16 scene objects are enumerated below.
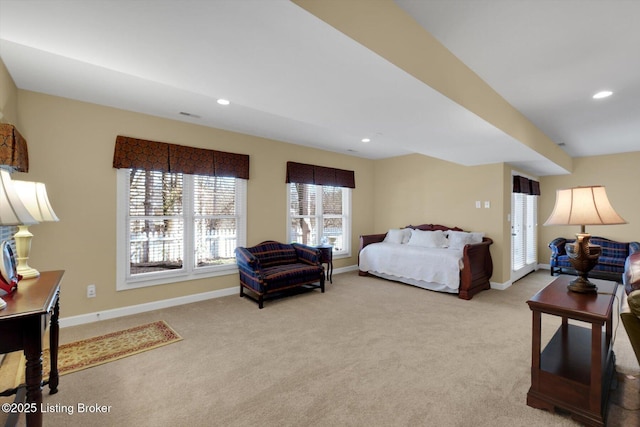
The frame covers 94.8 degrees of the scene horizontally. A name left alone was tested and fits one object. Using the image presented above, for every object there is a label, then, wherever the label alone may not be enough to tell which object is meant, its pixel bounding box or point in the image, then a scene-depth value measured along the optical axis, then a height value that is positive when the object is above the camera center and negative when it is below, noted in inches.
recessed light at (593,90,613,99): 116.9 +48.2
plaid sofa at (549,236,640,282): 210.4 -33.4
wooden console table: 50.0 -21.3
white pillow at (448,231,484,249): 196.4 -17.8
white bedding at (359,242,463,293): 176.2 -34.4
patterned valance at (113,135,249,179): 137.5 +27.6
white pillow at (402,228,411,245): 229.8 -18.6
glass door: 214.5 -17.0
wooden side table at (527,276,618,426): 67.7 -40.4
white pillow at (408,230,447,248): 206.4 -18.9
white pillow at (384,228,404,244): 229.9 -18.7
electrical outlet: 130.8 -35.6
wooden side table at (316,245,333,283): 199.3 -29.2
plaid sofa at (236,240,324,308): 154.5 -32.4
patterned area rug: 95.9 -49.6
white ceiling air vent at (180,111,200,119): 143.3 +48.4
